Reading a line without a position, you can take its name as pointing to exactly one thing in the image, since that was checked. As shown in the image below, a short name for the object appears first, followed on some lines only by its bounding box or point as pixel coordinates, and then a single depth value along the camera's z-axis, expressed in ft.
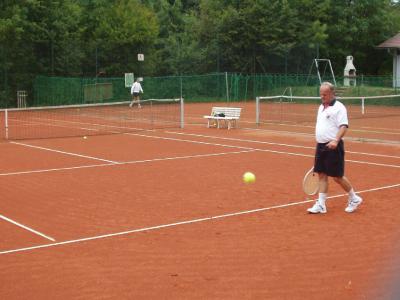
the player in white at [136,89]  92.79
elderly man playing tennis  23.65
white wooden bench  64.08
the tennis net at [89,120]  62.44
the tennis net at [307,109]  75.82
